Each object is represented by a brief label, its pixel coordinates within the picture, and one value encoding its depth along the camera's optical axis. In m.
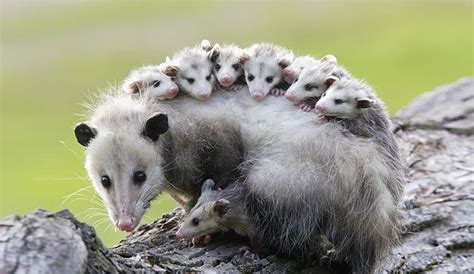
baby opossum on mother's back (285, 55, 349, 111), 9.82
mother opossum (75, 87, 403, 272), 9.05
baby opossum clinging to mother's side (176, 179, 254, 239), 9.21
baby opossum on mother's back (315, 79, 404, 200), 9.39
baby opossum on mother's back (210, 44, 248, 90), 10.23
